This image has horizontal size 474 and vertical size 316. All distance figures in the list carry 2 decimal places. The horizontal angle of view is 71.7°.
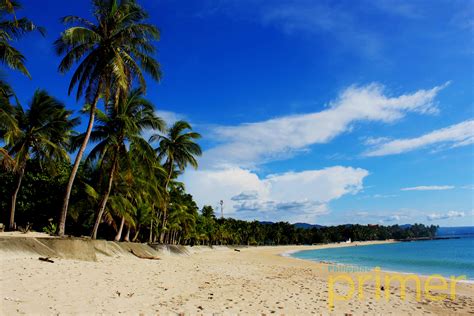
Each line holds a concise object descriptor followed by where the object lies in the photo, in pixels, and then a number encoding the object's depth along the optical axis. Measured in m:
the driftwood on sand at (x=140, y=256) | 18.84
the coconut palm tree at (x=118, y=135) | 19.61
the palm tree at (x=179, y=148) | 32.62
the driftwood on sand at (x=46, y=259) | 10.28
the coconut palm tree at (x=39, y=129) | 22.08
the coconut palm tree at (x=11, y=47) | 14.36
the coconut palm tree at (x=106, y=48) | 16.83
